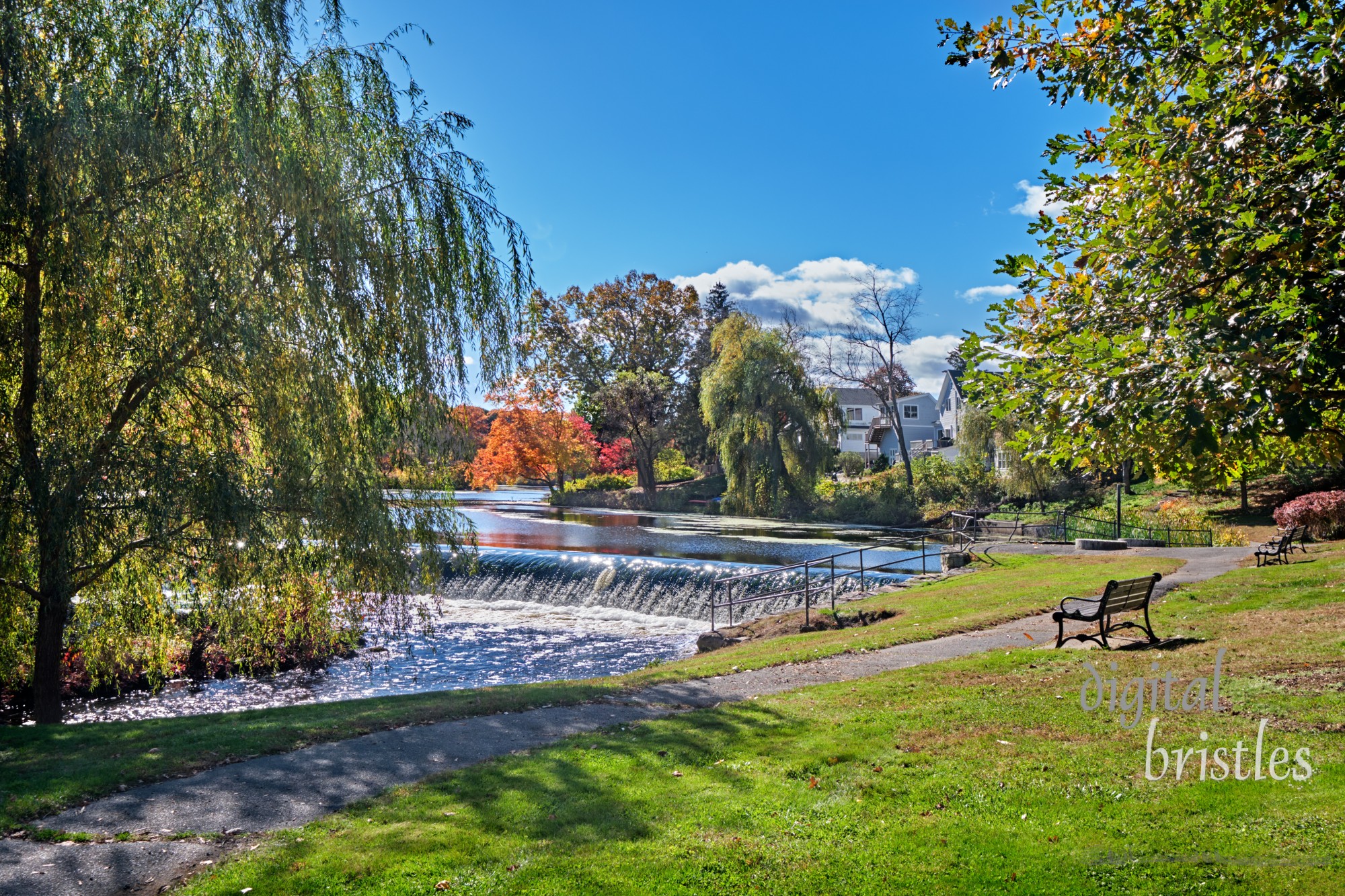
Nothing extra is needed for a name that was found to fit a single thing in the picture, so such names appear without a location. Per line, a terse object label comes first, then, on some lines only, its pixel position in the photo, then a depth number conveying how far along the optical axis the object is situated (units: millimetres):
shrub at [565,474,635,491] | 61250
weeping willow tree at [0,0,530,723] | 7992
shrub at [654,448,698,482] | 64375
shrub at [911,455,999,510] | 39688
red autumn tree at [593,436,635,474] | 64688
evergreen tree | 62281
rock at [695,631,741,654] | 16391
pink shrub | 22938
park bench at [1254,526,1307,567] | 18078
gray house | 73375
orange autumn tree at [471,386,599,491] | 55469
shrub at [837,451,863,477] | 55969
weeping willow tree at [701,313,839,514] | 40250
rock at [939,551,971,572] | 22891
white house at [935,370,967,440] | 66000
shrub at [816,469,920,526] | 38906
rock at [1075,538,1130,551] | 24141
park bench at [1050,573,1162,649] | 10469
